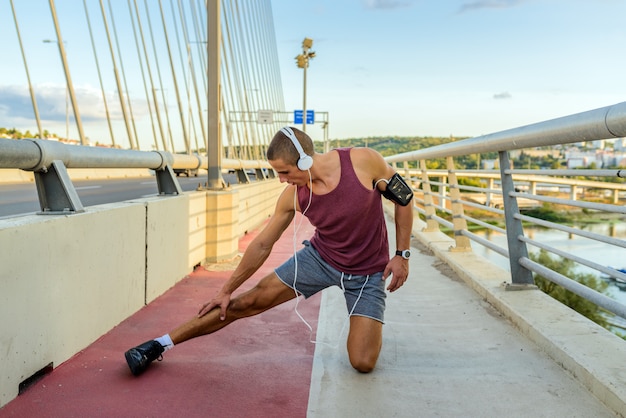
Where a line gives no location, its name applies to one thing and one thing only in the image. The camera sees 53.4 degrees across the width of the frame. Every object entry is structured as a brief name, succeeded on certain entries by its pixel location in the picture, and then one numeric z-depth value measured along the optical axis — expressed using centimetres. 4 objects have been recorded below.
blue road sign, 5659
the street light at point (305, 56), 4044
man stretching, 370
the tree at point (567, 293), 1416
